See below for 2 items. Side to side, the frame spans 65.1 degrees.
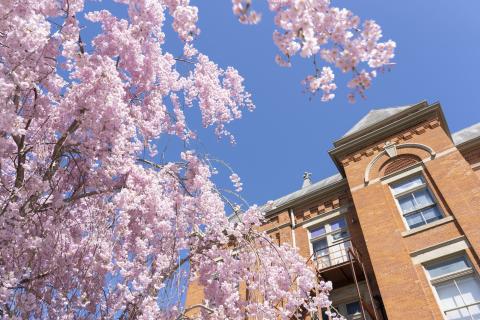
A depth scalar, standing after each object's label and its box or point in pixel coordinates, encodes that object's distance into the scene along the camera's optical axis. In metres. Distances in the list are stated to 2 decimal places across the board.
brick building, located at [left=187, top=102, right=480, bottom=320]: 10.78
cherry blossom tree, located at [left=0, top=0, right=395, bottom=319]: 4.49
